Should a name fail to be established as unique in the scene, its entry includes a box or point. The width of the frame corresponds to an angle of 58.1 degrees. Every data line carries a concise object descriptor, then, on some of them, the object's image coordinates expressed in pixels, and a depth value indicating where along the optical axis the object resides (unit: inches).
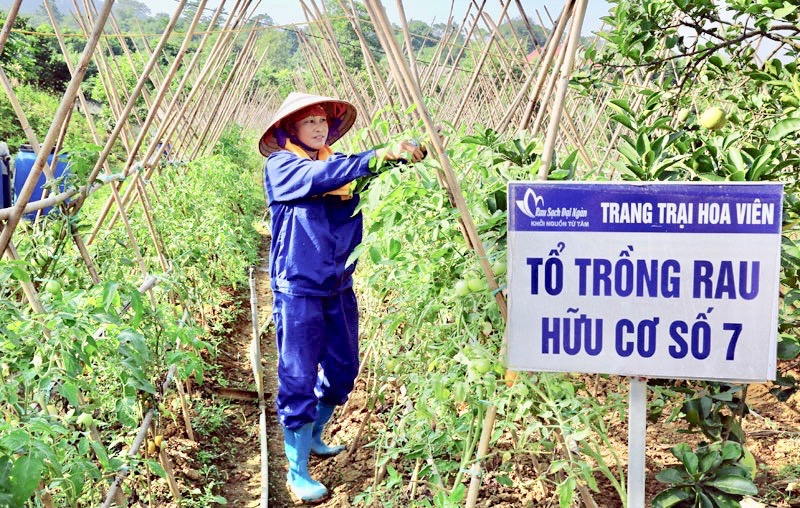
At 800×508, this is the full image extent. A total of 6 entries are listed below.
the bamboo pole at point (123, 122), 64.4
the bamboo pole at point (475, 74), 132.4
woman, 90.7
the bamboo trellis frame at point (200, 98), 47.1
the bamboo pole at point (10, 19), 50.2
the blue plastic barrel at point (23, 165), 251.6
